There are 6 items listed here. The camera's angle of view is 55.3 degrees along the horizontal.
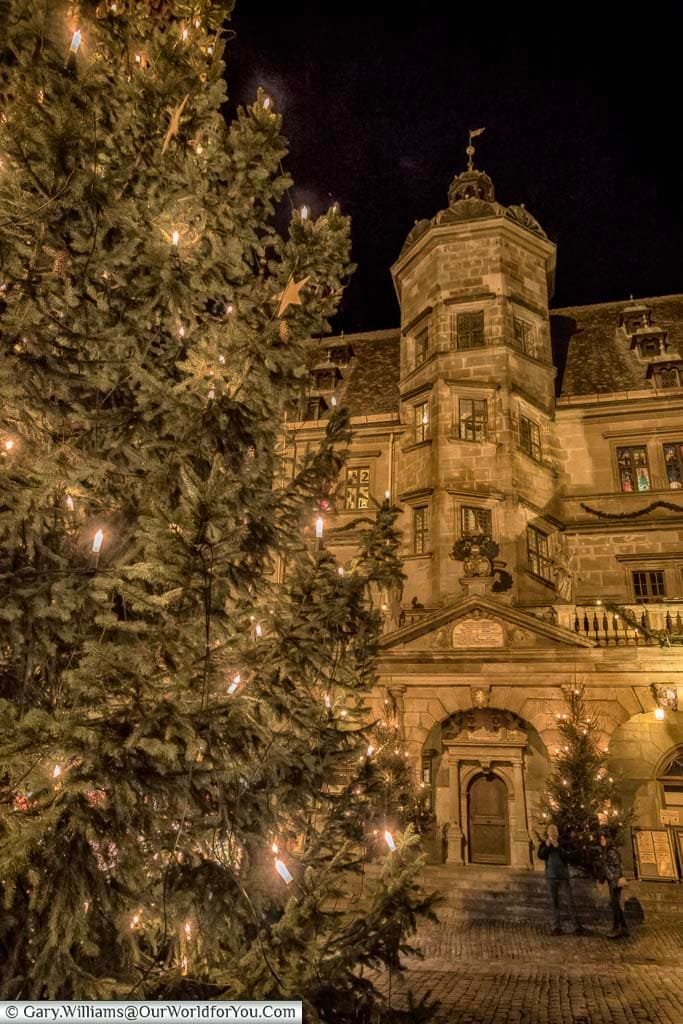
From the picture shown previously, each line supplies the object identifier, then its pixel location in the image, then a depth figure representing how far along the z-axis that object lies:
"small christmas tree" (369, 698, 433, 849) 14.95
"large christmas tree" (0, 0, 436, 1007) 3.73
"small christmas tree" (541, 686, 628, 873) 13.54
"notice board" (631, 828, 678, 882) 15.89
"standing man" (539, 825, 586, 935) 12.34
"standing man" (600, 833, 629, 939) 11.89
